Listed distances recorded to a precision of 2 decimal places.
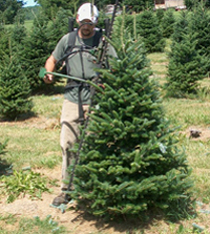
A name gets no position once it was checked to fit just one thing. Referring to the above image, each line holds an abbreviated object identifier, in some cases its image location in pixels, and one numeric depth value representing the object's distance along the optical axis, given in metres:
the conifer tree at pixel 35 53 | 11.86
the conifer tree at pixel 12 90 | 8.95
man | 4.30
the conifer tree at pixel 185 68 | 10.04
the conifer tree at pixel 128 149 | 3.50
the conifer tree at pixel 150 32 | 18.70
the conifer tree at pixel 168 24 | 23.44
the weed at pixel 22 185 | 4.55
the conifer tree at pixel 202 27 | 12.89
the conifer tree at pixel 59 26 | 12.32
